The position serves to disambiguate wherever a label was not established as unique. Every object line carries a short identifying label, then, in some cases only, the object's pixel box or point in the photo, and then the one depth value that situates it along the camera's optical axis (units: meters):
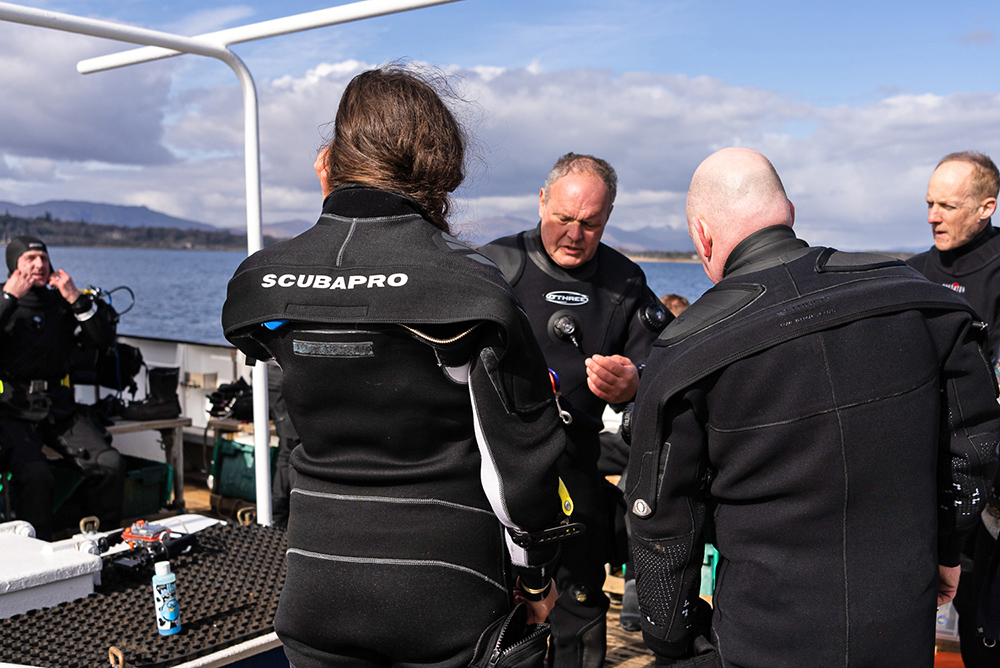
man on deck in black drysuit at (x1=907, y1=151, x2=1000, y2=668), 3.72
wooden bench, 6.08
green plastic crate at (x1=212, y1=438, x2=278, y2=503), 6.00
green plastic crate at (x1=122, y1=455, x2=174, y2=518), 5.85
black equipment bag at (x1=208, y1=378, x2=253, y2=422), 6.56
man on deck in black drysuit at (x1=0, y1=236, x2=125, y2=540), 5.16
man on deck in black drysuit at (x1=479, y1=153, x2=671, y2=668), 2.96
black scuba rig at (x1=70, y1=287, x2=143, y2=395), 5.98
